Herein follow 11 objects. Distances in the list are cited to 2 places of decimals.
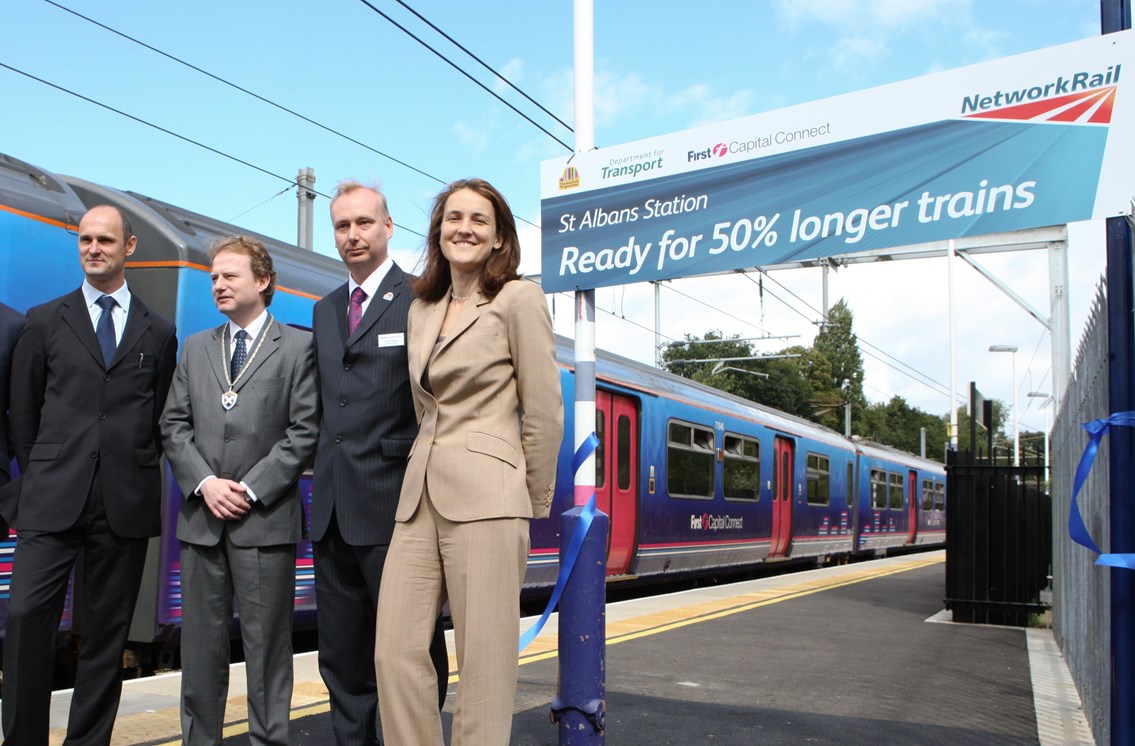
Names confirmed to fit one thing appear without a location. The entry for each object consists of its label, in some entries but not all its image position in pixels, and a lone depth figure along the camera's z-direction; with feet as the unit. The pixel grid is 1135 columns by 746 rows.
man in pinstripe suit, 11.14
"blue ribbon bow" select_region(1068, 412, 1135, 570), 10.45
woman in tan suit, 10.11
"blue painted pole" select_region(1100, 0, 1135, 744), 11.18
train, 17.88
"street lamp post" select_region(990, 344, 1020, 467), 101.81
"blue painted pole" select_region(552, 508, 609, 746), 13.57
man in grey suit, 11.55
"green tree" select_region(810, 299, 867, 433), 207.10
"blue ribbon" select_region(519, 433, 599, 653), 13.61
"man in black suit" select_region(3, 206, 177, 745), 11.50
